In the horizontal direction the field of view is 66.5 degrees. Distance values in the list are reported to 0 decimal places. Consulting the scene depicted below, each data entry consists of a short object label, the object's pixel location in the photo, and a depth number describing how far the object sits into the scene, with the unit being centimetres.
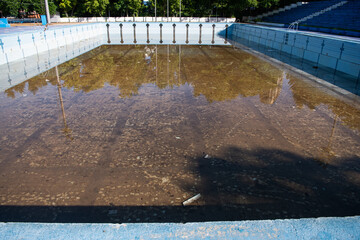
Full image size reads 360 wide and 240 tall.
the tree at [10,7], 5888
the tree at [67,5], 6323
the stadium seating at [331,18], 2383
